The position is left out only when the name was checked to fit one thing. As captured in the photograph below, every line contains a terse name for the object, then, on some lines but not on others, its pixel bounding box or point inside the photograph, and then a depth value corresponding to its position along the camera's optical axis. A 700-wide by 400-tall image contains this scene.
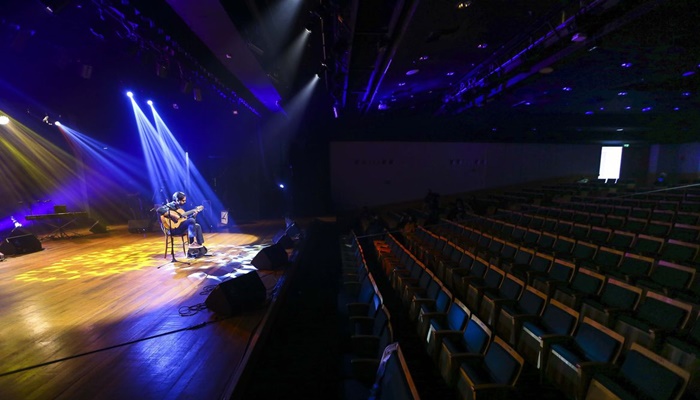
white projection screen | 10.38
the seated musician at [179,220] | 4.30
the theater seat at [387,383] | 1.31
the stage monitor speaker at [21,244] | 4.85
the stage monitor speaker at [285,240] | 4.56
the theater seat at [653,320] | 1.78
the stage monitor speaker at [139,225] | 6.75
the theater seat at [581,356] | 1.52
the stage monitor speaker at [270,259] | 3.83
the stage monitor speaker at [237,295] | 2.61
